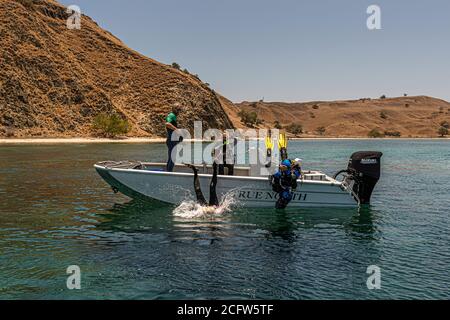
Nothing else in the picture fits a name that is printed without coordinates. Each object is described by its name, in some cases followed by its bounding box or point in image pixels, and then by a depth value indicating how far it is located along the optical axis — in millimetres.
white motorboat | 15211
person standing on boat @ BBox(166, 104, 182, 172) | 15047
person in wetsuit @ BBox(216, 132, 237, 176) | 15844
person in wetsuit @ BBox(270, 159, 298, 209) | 14609
